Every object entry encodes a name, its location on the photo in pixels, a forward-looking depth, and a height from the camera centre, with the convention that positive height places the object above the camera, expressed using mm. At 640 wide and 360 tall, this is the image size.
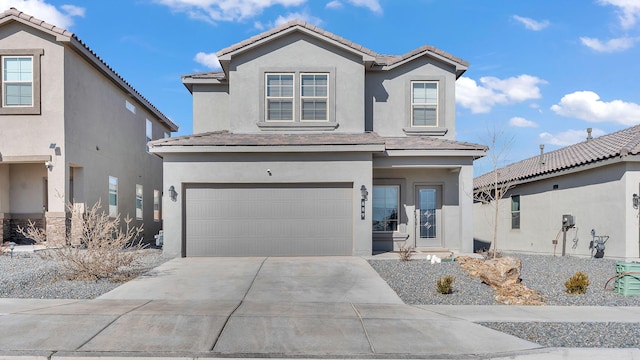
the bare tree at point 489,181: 20625 +209
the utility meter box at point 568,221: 16125 -1295
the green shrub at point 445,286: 8961 -2026
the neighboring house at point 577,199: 13719 -513
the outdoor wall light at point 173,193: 13273 -248
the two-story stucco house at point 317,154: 13398 +926
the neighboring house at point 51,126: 14531 +2031
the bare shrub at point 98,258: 9898 -1673
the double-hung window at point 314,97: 14914 +2931
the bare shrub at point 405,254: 12523 -1957
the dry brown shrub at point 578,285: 9211 -2055
